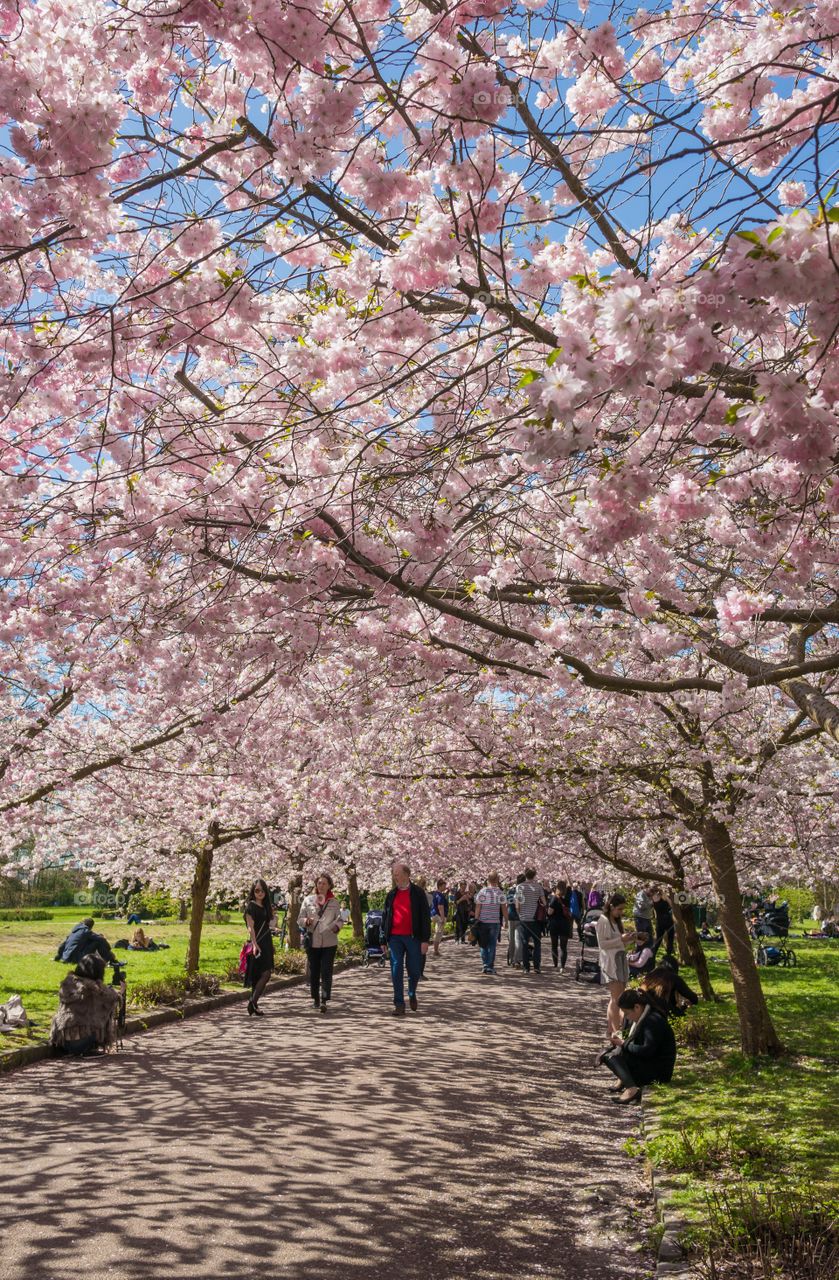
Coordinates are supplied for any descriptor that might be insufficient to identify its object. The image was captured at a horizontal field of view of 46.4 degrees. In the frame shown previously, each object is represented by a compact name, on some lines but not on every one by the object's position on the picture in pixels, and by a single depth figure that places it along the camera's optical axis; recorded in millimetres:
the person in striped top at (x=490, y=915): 19219
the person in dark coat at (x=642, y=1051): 8141
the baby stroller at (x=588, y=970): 19047
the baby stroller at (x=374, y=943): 22719
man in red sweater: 13172
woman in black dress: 13352
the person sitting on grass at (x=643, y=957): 12156
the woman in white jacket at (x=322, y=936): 13555
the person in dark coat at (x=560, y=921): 20797
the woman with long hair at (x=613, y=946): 11156
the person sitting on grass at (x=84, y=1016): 9766
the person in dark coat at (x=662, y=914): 20930
